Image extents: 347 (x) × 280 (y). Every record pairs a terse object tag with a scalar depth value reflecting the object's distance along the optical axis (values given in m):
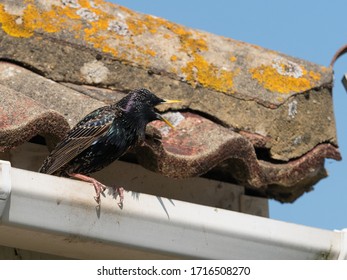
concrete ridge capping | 10.08
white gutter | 7.91
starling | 9.22
